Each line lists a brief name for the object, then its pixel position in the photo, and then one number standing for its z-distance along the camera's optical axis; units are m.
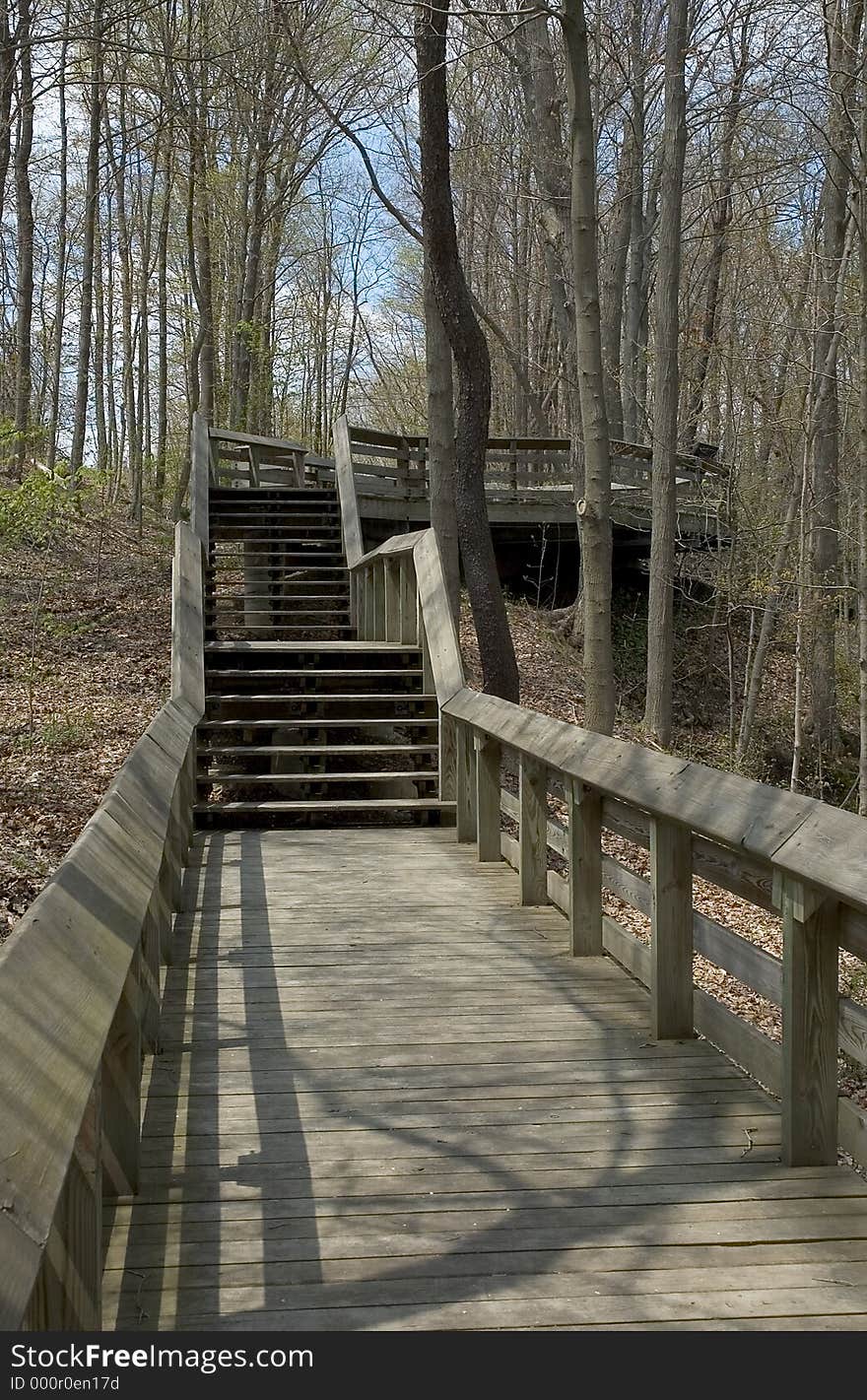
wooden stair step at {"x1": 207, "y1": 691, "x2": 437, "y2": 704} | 8.98
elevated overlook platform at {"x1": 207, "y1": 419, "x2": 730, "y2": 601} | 17.66
